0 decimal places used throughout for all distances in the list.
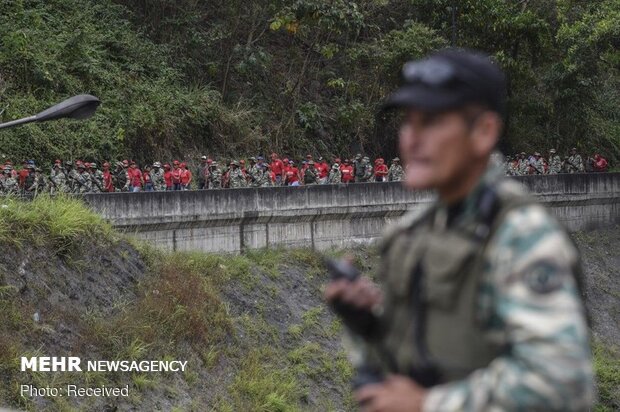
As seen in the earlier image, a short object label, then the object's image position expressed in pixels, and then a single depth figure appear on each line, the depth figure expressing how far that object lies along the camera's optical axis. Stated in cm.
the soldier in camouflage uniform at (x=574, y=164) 3788
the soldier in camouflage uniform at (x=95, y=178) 2488
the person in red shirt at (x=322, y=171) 3063
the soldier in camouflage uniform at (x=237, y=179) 2855
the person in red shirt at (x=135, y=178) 2695
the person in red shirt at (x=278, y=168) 2946
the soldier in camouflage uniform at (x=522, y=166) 3594
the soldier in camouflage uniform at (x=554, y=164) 3688
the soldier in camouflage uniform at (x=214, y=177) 2844
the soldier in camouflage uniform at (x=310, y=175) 3035
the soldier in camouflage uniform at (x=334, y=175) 3075
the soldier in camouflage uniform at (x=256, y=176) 2867
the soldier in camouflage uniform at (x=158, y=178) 2736
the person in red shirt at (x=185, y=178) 2805
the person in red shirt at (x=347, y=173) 3130
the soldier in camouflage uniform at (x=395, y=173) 3206
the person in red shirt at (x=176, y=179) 2781
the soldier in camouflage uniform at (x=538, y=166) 3619
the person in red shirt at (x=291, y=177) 2953
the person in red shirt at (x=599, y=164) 3888
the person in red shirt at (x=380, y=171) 3234
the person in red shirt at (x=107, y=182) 2562
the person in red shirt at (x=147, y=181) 2720
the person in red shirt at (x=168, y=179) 2761
